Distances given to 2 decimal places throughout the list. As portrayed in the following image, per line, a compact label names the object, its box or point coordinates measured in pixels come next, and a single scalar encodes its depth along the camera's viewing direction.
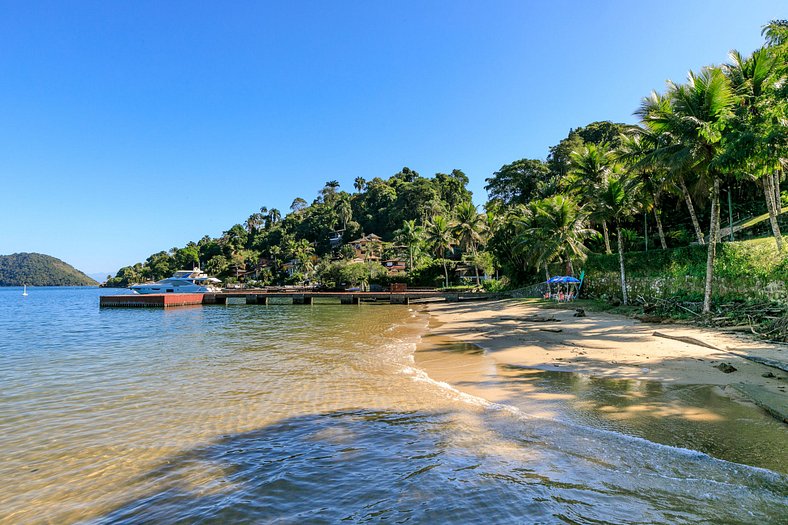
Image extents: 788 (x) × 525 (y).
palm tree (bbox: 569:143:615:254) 28.92
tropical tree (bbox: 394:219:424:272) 64.00
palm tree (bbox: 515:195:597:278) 33.84
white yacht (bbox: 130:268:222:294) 64.06
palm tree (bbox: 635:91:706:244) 18.30
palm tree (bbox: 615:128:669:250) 20.93
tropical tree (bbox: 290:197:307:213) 153.00
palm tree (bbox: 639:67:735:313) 16.95
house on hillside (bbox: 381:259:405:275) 79.19
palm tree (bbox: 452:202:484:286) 53.91
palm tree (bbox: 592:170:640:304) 25.22
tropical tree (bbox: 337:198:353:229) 109.11
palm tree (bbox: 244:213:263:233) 141.00
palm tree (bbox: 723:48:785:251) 10.66
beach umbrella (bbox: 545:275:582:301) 30.83
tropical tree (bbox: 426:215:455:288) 57.41
